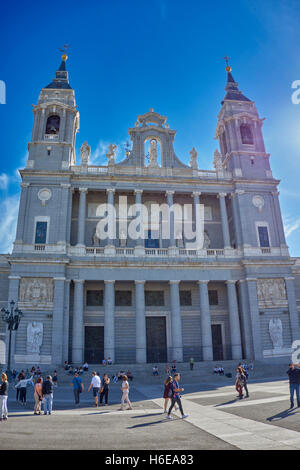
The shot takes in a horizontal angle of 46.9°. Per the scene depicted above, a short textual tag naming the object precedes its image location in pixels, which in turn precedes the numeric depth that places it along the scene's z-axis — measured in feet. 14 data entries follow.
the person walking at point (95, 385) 50.95
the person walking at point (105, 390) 51.67
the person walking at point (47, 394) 43.65
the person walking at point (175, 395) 39.25
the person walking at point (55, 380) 73.31
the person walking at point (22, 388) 50.60
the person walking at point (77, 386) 49.55
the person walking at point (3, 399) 38.70
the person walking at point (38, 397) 44.42
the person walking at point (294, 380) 42.84
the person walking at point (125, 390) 47.81
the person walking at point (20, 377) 53.52
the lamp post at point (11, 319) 74.28
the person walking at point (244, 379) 53.52
